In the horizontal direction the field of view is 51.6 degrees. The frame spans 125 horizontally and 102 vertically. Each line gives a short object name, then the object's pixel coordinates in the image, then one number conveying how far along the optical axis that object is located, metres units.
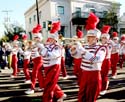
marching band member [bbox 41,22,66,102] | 2.96
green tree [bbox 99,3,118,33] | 15.40
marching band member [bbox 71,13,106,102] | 2.38
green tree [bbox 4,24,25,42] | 21.01
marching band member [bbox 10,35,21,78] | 5.17
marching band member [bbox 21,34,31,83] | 4.41
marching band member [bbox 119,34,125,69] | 6.55
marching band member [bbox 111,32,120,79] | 4.90
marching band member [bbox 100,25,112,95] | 3.62
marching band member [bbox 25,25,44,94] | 3.48
